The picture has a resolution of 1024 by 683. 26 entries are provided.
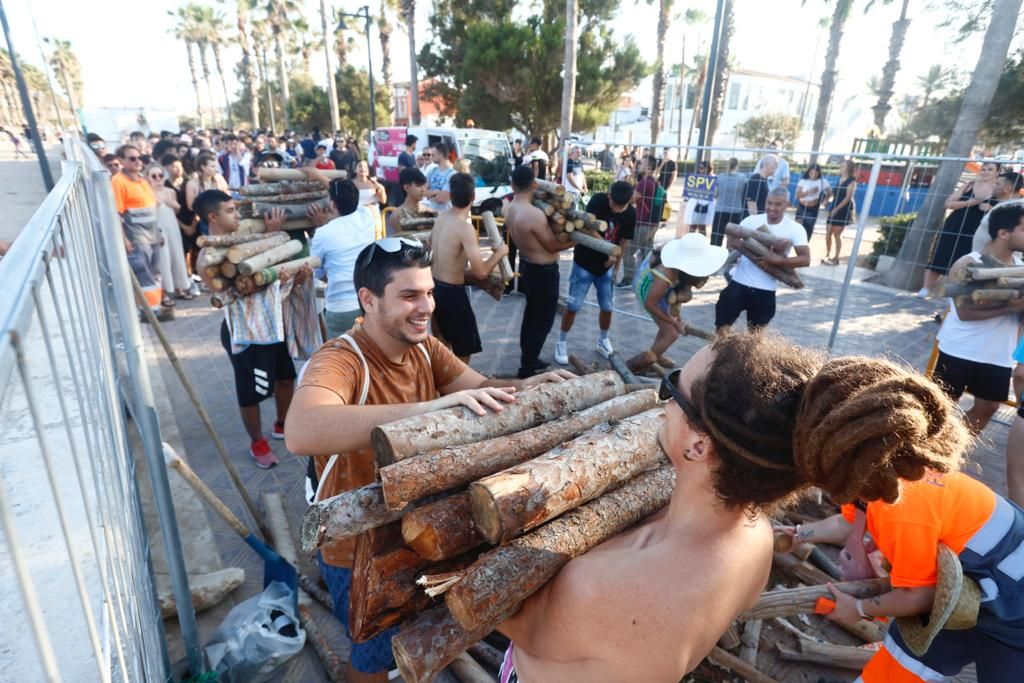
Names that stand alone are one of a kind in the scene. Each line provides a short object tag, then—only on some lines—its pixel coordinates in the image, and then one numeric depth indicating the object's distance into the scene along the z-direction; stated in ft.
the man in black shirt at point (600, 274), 21.72
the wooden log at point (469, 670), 8.68
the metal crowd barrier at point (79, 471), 2.79
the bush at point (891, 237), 36.98
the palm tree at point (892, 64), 88.87
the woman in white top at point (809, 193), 35.63
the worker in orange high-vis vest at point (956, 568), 6.30
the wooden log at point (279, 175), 18.56
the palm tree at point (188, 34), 172.94
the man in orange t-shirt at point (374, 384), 6.33
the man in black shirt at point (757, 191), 29.99
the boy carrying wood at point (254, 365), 14.01
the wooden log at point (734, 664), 8.86
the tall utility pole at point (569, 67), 55.83
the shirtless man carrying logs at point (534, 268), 19.79
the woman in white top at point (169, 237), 26.18
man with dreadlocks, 3.93
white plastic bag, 8.40
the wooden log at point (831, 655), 9.41
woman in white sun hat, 18.16
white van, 48.19
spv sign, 26.68
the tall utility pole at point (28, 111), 21.46
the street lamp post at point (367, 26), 66.44
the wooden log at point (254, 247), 13.29
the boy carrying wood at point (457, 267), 17.22
